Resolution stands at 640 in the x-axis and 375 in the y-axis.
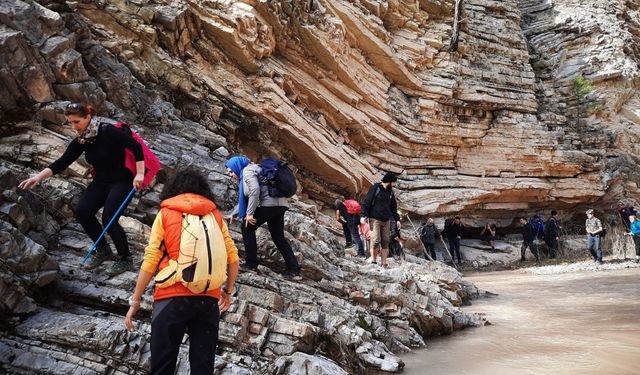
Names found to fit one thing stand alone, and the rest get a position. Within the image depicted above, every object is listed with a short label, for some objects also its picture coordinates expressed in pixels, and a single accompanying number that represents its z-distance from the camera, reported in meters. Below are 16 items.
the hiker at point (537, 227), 19.06
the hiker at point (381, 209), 8.30
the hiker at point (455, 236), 17.92
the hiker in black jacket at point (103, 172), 4.54
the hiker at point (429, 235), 16.98
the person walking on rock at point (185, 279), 2.79
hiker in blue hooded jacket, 5.63
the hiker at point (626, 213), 19.27
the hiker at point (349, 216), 12.58
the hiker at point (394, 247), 13.28
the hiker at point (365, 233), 12.39
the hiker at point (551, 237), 18.05
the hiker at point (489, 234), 19.88
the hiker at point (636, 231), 14.45
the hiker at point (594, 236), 13.87
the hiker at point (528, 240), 18.08
